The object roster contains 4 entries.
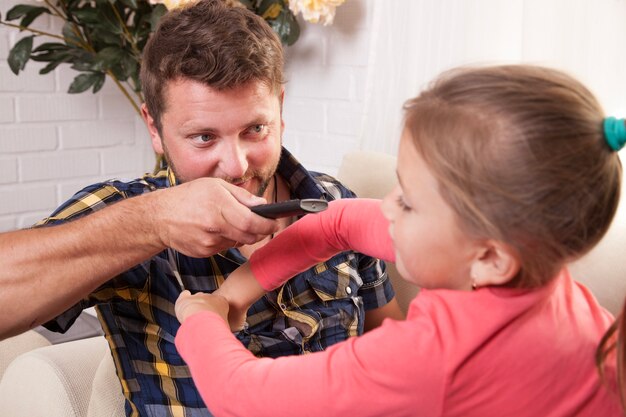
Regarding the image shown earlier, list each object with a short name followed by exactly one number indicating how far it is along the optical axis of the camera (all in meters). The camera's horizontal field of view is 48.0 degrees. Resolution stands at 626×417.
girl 0.65
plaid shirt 1.14
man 1.01
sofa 1.16
